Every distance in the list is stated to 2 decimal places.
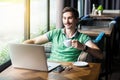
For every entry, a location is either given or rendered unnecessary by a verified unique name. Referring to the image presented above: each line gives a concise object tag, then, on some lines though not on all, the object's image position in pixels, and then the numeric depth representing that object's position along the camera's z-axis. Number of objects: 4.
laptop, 1.86
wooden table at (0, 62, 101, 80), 1.83
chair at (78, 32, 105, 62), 2.60
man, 2.53
